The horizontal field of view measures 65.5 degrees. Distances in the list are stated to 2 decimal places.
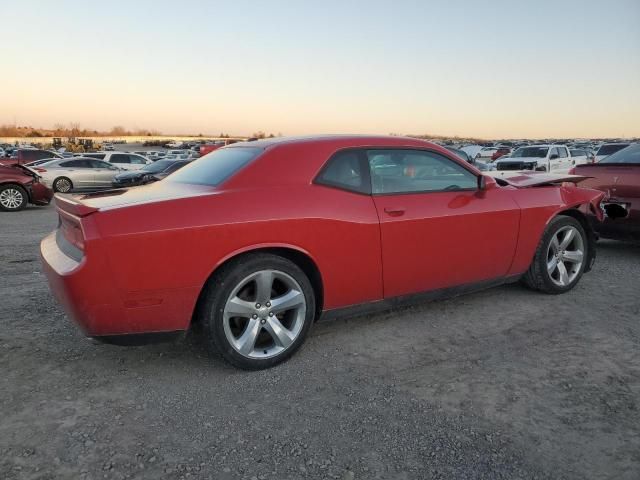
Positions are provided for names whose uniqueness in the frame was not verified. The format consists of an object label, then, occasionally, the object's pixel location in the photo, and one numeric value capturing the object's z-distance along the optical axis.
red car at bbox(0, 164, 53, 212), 12.27
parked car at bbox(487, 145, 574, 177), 16.70
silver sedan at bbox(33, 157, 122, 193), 17.27
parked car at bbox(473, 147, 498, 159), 36.53
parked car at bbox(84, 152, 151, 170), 22.82
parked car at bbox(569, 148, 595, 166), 19.58
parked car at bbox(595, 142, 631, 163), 20.58
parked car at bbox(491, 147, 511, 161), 33.02
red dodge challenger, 2.81
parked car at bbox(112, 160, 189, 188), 17.53
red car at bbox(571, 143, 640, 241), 5.95
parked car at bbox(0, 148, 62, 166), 22.03
